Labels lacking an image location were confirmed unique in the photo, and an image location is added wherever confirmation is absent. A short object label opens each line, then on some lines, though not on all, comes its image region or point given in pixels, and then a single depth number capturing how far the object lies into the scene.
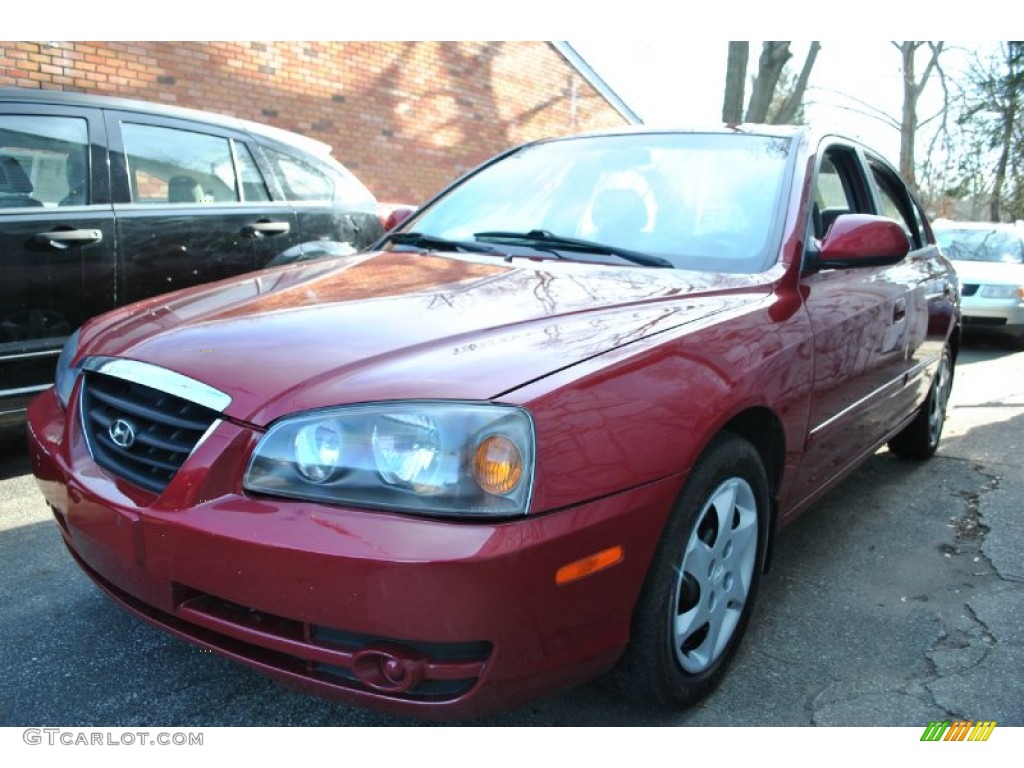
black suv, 3.74
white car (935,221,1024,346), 8.85
